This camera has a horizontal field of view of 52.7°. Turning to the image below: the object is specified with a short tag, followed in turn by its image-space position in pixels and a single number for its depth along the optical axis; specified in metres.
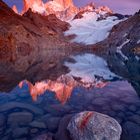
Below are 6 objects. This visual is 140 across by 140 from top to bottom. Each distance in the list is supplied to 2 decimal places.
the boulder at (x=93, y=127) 6.06
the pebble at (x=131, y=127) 7.38
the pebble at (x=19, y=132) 7.12
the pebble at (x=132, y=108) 9.59
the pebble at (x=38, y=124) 7.74
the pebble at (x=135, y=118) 8.27
